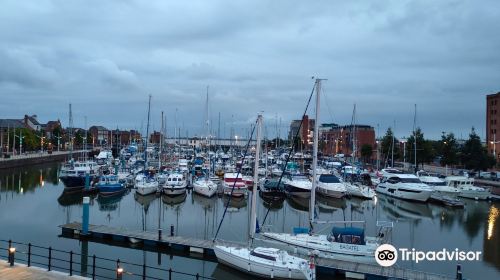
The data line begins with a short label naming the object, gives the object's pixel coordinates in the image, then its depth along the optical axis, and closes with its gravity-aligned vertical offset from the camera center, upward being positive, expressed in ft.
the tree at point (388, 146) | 292.75 +0.74
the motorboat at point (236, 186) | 160.97 -16.28
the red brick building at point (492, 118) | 303.03 +22.58
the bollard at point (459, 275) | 63.11 -18.71
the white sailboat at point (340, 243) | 77.20 -18.33
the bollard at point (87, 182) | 169.99 -16.65
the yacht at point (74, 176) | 173.78 -14.82
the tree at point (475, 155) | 226.58 -3.29
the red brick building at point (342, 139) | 423.43 +7.22
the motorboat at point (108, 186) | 160.76 -17.17
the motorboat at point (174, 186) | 158.61 -16.24
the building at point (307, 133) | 470.80 +15.16
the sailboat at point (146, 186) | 160.56 -16.65
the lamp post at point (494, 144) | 279.65 +3.64
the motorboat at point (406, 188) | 165.99 -16.28
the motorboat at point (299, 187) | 169.89 -16.97
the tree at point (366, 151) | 354.54 -3.62
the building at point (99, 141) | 608.02 -0.40
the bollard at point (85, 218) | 92.27 -17.10
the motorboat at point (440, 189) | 168.25 -16.33
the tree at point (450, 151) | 246.88 -1.55
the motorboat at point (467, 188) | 174.19 -16.14
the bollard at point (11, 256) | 53.67 -14.90
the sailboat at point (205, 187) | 159.53 -16.73
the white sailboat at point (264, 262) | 68.18 -19.48
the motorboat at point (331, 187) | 167.94 -16.33
